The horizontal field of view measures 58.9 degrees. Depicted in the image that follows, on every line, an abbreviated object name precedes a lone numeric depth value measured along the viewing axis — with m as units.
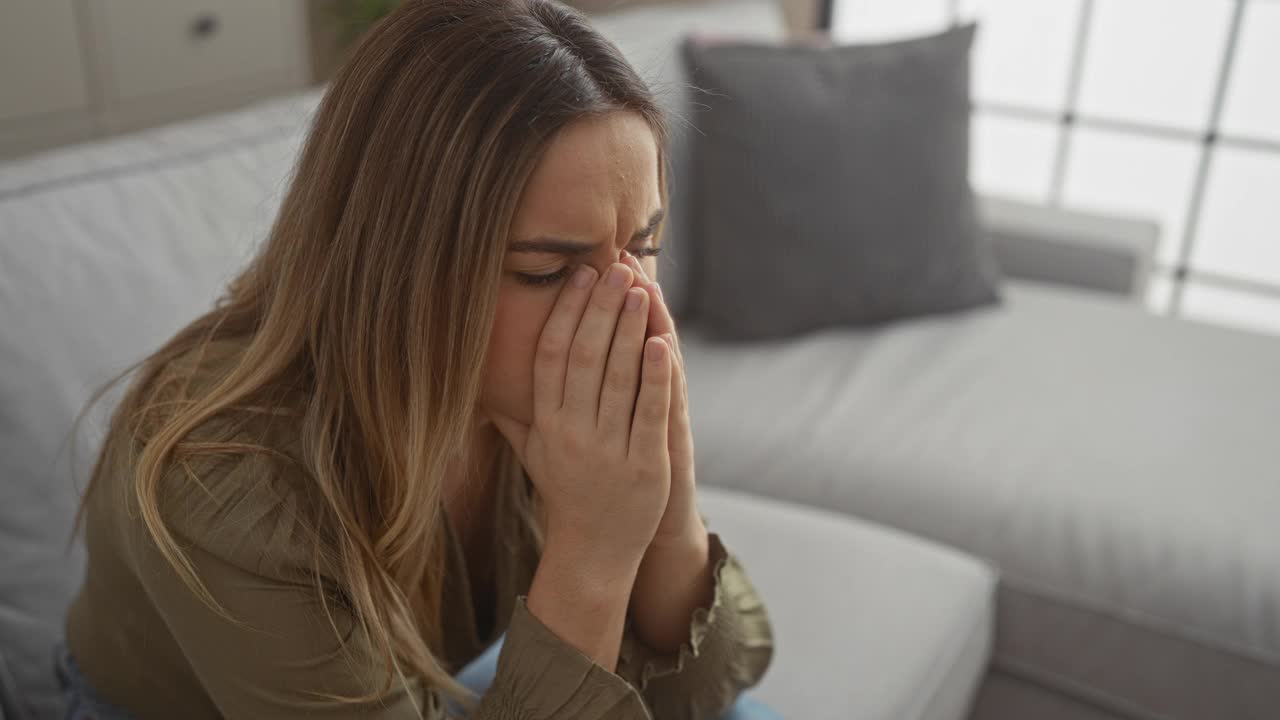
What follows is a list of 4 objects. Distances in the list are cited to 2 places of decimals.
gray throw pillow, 1.83
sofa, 1.06
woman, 0.78
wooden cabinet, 1.88
